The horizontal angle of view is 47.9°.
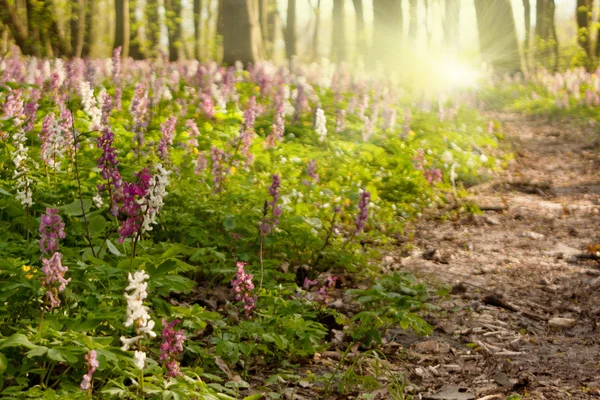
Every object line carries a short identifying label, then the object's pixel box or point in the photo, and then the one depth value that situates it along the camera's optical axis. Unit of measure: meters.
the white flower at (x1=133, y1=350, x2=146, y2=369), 2.30
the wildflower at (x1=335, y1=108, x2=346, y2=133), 9.40
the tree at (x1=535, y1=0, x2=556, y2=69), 29.03
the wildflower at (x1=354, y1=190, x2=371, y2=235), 4.56
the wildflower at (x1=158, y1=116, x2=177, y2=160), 4.92
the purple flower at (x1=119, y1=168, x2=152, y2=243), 3.09
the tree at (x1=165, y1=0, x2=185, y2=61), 20.42
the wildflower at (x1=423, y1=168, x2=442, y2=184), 8.30
